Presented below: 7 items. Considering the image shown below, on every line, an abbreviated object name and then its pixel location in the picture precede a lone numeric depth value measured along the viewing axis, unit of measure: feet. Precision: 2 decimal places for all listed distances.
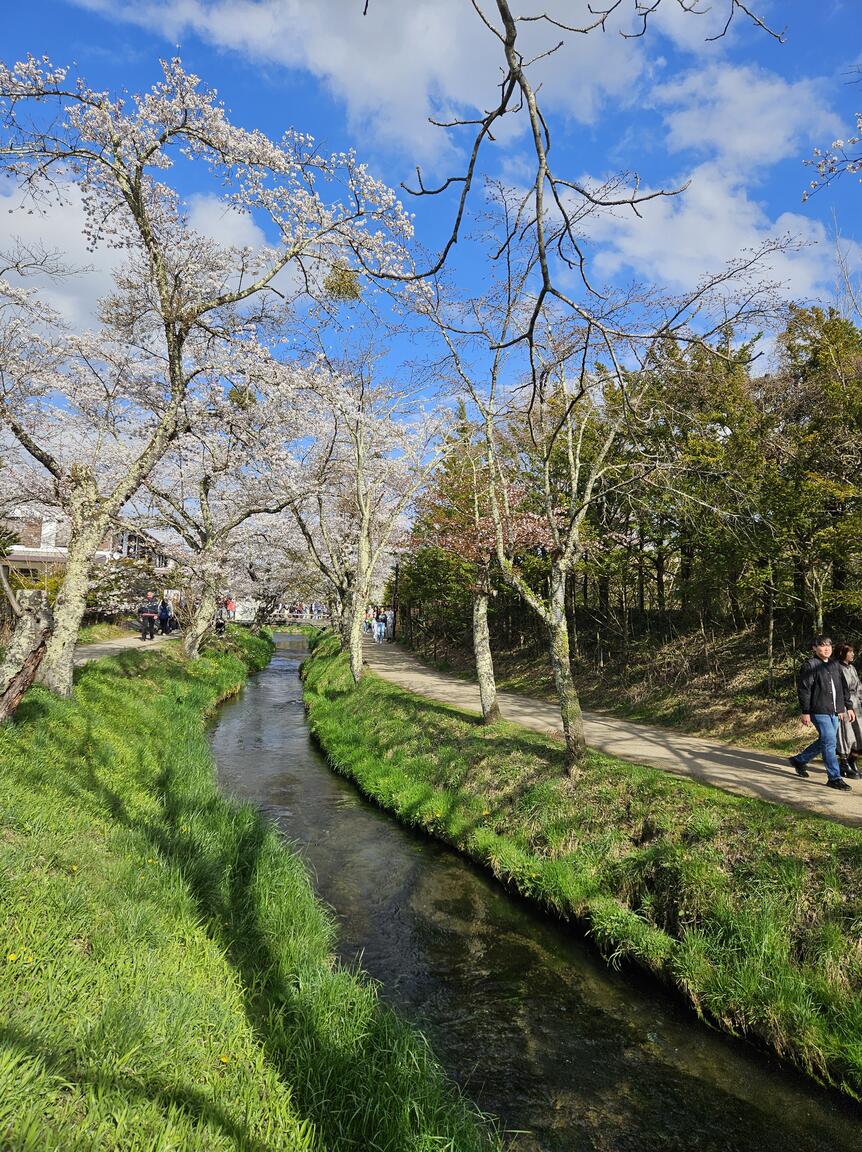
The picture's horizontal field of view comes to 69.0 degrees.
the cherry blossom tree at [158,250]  30.07
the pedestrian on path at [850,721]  25.62
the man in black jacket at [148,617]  88.94
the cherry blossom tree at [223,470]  47.34
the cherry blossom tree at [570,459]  27.78
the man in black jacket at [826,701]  25.13
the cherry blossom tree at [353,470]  54.80
